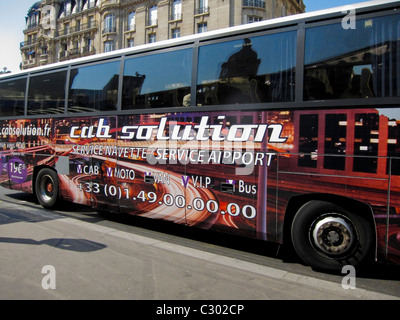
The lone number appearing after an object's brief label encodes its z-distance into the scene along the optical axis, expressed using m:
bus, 3.99
